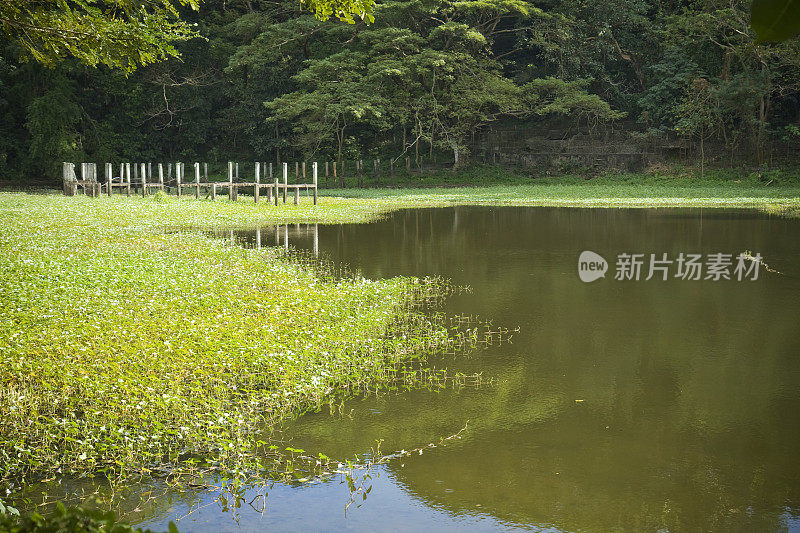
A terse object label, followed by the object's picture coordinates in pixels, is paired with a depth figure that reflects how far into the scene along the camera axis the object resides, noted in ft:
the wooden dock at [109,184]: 92.73
